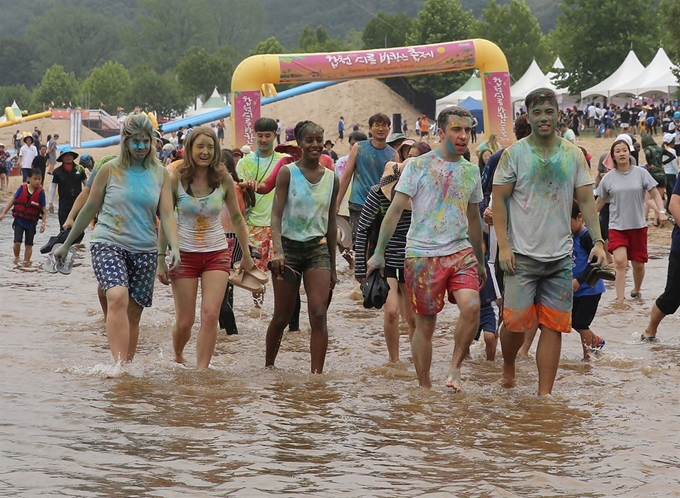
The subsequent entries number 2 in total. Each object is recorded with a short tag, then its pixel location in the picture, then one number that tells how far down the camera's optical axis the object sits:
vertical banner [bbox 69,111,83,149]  48.72
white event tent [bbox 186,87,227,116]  80.25
